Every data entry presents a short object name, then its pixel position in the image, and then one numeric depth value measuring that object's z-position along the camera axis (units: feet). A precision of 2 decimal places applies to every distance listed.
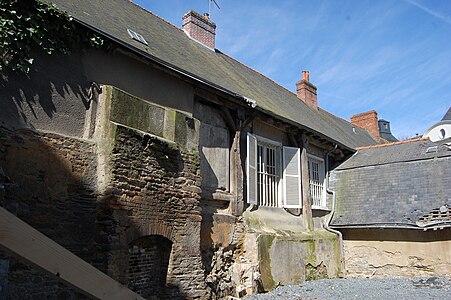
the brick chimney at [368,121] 79.87
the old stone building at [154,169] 19.48
